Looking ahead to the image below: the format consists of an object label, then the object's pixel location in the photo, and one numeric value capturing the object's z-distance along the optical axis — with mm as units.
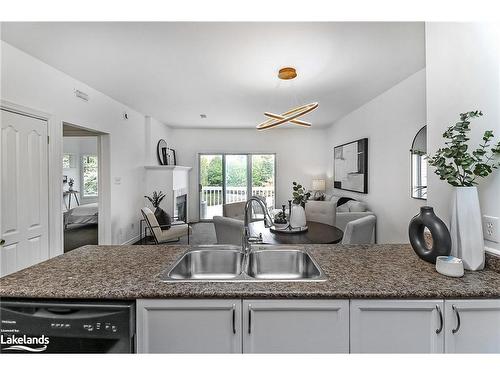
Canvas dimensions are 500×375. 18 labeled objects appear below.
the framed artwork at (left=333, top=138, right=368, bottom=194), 4438
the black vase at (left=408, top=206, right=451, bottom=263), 1266
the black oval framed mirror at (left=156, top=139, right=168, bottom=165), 5824
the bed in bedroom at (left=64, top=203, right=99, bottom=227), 5316
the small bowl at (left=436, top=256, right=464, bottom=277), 1166
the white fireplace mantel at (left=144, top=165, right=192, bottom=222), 5312
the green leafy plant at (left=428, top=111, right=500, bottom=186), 1191
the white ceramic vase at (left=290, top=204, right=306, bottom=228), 2660
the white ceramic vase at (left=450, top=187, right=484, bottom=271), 1235
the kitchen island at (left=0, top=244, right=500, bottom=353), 1028
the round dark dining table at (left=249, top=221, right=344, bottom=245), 2258
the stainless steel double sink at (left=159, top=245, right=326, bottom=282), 1586
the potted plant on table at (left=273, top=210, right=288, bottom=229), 2762
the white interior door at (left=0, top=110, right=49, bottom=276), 2262
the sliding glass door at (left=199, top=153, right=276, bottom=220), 6777
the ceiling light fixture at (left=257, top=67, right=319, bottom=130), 2850
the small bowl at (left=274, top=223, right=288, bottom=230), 2733
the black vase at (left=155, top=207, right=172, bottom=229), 4289
